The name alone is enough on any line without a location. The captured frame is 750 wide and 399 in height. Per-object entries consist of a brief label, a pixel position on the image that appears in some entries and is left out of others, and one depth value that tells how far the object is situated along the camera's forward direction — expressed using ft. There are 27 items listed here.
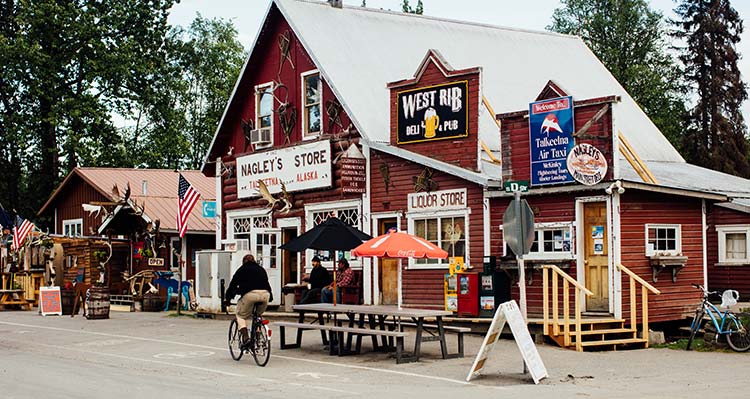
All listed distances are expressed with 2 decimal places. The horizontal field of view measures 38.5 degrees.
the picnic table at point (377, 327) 59.31
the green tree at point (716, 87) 157.89
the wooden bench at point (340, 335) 59.11
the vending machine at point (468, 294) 72.95
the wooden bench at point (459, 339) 60.34
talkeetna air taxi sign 69.31
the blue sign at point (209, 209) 108.99
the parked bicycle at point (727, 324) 63.93
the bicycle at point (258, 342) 59.11
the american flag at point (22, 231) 123.44
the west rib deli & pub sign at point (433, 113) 77.71
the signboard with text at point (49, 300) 106.73
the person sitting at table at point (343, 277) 83.30
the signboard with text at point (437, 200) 77.87
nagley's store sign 90.38
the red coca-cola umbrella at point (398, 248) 63.16
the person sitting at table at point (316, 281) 80.79
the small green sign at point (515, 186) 52.95
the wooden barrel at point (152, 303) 113.51
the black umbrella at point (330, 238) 66.64
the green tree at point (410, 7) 185.26
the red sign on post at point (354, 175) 85.05
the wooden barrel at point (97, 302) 96.99
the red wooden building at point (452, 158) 70.33
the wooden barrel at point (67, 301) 106.52
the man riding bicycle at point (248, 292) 60.80
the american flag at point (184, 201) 103.03
